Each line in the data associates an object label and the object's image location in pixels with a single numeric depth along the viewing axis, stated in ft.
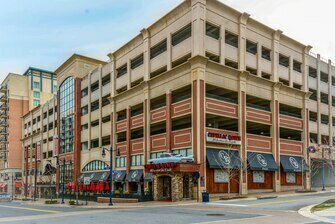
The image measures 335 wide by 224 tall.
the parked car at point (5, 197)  249.57
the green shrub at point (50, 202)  167.88
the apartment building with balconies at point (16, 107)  389.80
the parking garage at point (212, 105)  148.87
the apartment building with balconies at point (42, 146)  301.43
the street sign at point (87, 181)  137.45
